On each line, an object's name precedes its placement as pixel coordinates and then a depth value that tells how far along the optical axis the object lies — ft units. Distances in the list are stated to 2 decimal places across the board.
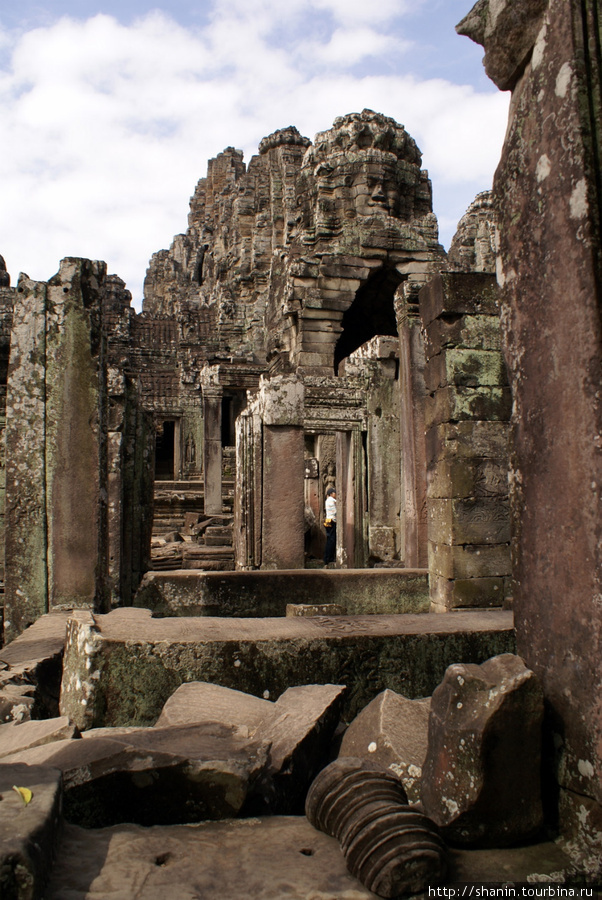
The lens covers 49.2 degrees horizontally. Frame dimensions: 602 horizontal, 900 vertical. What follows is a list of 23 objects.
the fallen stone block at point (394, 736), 8.09
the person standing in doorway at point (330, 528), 44.24
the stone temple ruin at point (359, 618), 6.77
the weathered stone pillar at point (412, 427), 26.30
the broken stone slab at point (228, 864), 5.98
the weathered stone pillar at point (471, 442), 20.11
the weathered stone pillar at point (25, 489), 16.61
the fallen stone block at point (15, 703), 10.62
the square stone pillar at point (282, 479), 26.37
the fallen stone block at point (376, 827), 6.16
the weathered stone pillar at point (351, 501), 35.83
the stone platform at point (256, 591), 19.85
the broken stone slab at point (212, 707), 9.57
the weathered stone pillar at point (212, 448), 56.18
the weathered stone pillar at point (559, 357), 6.79
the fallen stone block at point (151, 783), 7.36
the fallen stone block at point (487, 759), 6.94
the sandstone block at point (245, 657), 10.85
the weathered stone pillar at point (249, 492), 27.61
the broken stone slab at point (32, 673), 10.91
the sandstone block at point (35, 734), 8.75
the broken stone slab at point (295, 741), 8.02
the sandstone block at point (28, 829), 5.11
